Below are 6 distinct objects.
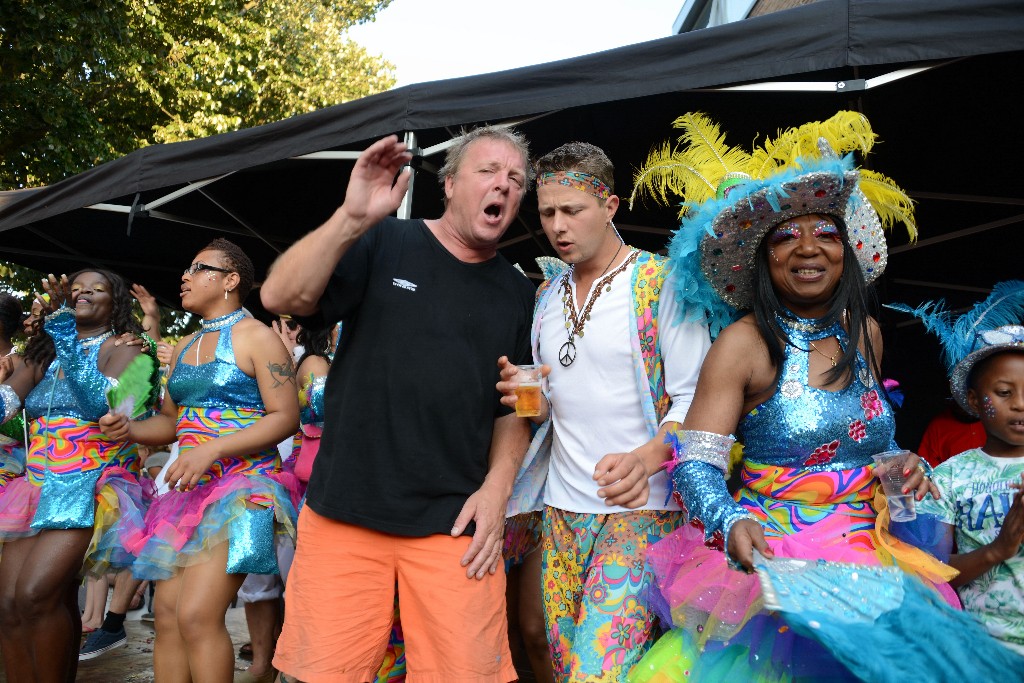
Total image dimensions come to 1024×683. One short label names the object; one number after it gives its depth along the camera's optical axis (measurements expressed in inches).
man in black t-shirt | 104.3
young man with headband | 103.3
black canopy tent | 136.6
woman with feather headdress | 89.5
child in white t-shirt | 105.9
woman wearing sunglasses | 141.5
